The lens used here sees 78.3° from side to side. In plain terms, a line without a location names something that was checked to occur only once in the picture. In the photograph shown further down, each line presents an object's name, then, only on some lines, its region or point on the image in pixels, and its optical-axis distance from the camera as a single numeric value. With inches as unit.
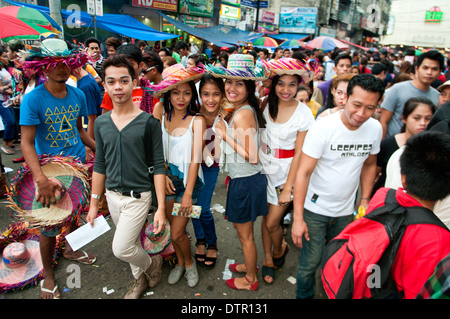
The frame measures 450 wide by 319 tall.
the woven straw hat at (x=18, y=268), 101.1
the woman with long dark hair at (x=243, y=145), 93.0
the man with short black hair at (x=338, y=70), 198.7
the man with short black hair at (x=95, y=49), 209.2
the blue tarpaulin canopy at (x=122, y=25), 455.8
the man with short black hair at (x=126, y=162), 85.1
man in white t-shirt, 78.5
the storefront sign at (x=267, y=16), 1180.4
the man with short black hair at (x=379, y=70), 247.8
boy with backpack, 49.4
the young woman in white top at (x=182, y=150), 95.7
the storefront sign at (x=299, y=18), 1227.9
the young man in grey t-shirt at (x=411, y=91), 131.6
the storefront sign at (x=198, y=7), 751.7
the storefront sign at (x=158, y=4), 644.1
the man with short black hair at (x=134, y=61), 129.6
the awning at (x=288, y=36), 1078.4
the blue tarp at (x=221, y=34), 609.6
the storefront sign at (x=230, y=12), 891.4
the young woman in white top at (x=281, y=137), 97.7
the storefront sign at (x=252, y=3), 969.5
